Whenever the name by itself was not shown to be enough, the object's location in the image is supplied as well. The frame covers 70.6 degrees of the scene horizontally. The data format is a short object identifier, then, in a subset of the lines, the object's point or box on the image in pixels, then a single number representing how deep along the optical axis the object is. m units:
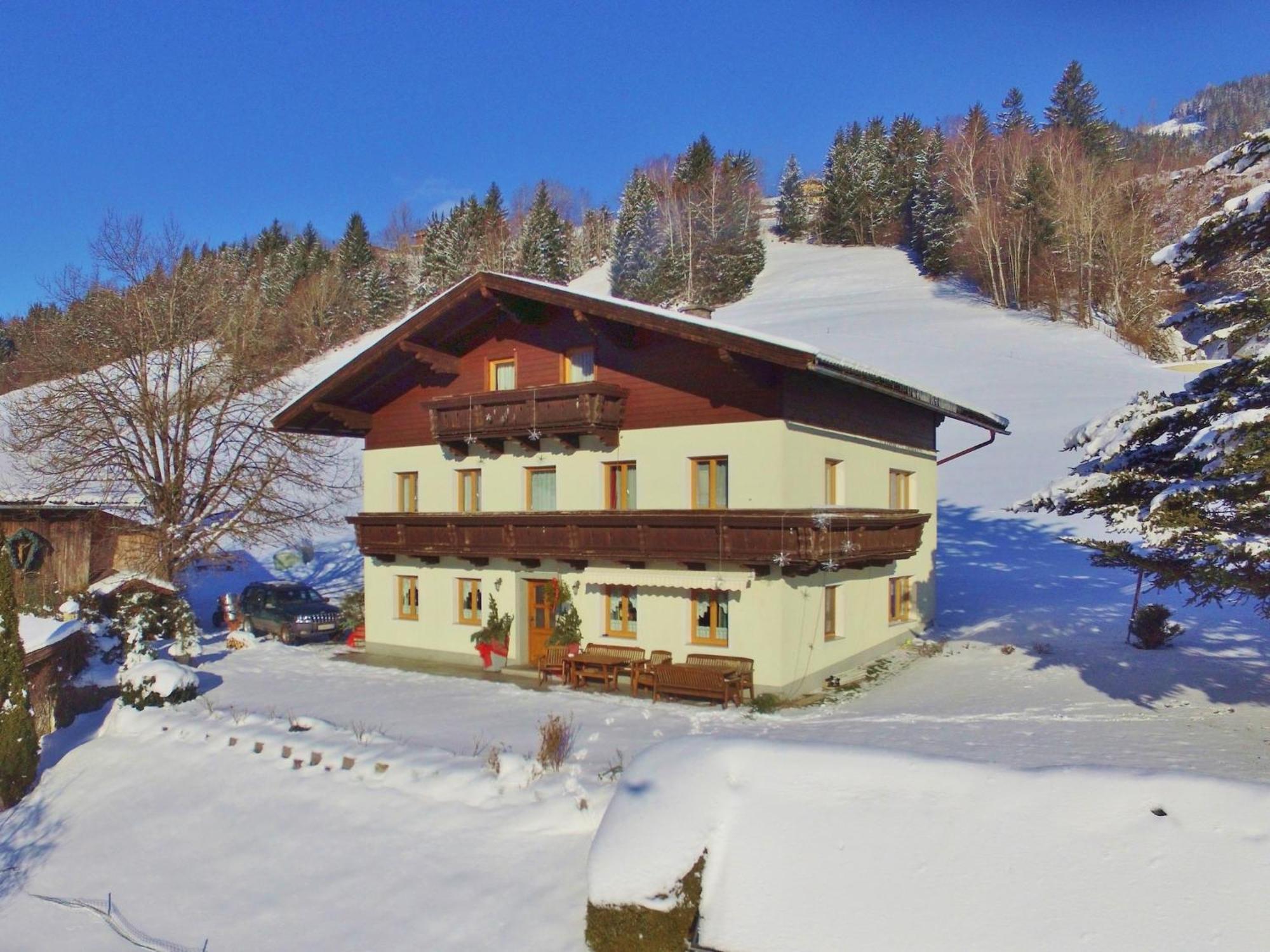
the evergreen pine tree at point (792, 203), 96.06
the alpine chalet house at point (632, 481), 17.34
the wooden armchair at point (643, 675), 17.91
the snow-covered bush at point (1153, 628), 18.66
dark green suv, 26.78
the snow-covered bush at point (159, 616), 23.55
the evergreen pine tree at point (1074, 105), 89.50
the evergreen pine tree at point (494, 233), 88.62
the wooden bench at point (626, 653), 18.44
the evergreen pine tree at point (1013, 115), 94.12
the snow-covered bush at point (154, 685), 15.67
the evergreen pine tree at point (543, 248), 84.75
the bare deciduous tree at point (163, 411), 27.05
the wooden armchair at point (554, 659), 19.42
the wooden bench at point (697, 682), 16.66
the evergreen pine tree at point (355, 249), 95.81
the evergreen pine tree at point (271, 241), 107.88
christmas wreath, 25.44
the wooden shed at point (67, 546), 25.48
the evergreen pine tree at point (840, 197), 89.06
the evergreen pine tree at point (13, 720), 13.65
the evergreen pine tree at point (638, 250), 76.12
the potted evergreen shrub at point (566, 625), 19.86
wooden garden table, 18.33
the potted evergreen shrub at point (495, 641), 21.12
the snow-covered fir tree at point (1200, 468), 10.47
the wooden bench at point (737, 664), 17.05
